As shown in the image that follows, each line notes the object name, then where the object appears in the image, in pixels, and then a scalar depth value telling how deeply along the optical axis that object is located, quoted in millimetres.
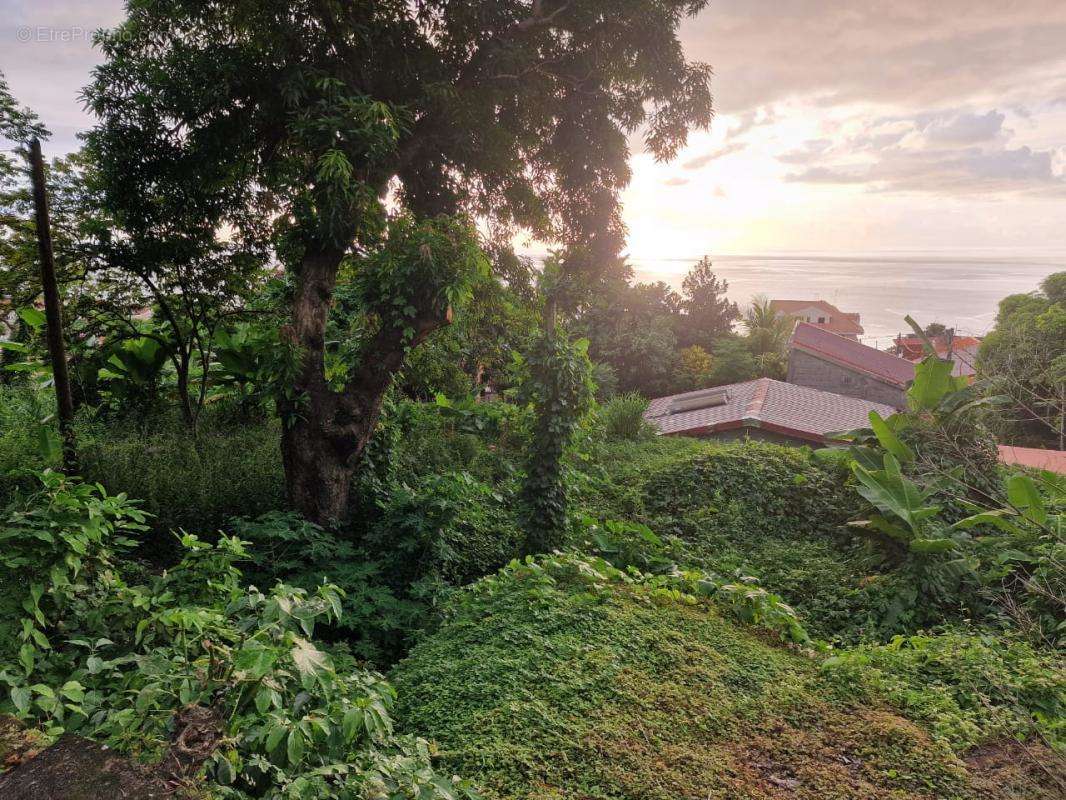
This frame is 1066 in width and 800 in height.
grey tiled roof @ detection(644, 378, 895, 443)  14320
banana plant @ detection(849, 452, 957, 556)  6238
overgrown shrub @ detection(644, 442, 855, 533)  8367
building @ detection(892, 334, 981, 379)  38969
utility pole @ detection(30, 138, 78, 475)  5871
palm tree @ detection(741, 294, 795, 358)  31359
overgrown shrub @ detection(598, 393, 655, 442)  14516
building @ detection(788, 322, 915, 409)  23656
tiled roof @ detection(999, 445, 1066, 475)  12427
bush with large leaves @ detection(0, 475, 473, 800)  2111
